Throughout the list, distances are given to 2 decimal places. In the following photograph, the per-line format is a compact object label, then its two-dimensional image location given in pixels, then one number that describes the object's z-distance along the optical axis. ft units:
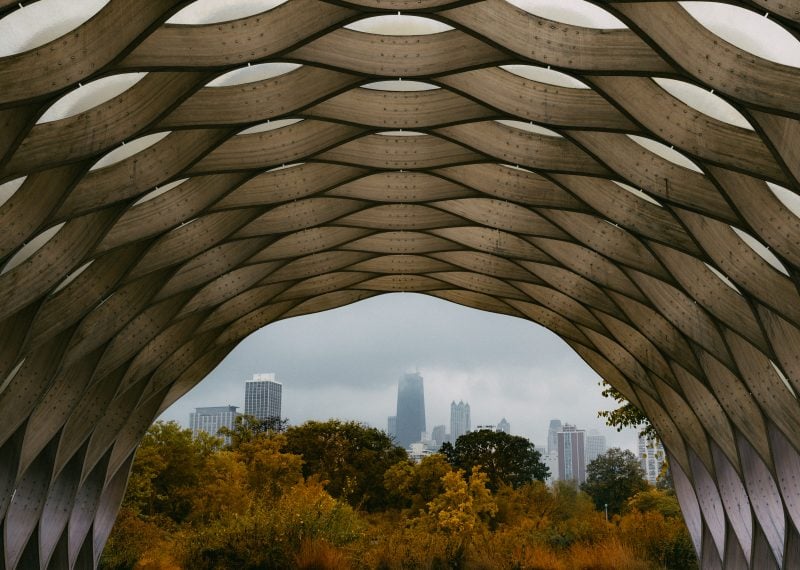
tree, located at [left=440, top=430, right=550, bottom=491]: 274.77
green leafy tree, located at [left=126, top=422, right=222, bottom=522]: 190.29
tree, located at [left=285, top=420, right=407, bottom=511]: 256.32
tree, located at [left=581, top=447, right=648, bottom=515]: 304.71
